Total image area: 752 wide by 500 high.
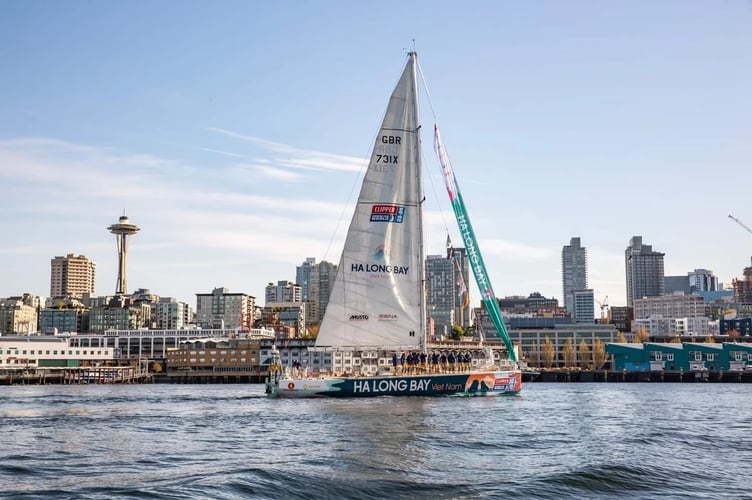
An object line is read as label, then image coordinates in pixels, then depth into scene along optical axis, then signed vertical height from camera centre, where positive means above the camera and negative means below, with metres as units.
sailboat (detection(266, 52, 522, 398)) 62.31 +5.33
